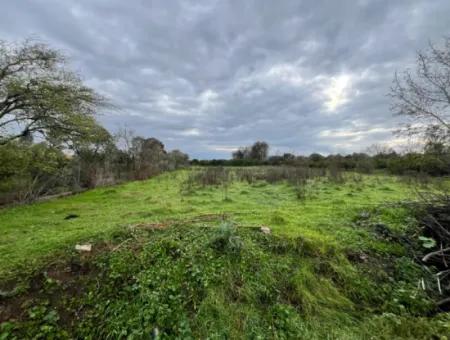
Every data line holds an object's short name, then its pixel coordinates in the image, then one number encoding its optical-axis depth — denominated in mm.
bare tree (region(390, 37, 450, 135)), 5547
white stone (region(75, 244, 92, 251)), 2922
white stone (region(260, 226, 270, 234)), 3452
